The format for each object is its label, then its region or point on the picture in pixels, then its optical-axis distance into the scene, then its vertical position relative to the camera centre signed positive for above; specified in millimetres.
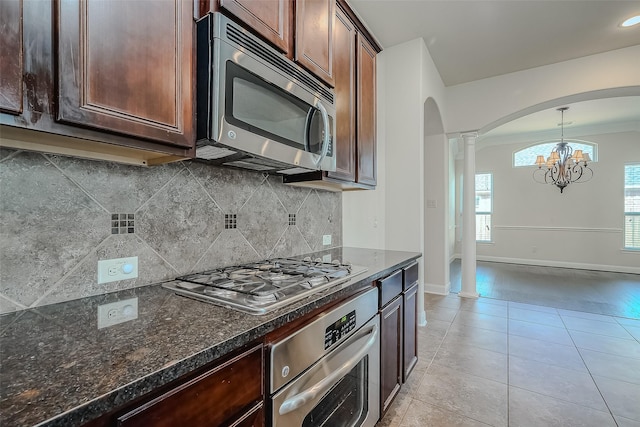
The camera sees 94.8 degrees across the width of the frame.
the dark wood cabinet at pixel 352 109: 1803 +704
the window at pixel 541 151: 6078 +1337
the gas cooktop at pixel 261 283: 920 -271
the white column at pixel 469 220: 4047 -111
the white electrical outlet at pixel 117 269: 1026 -202
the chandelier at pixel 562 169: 5179 +867
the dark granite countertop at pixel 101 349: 458 -289
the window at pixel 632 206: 5645 +107
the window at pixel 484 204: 7125 +184
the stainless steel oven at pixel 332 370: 866 -561
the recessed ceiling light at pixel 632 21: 2641 +1740
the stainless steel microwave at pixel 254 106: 992 +430
